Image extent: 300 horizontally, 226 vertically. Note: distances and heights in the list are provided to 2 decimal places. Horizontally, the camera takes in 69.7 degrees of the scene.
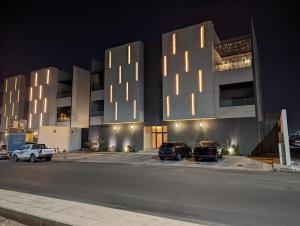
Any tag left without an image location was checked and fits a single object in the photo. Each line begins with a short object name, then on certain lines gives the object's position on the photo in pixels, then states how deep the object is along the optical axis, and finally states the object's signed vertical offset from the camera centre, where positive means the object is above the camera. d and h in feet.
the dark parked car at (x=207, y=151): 58.39 -5.02
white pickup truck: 70.54 -6.37
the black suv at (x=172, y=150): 62.64 -5.22
